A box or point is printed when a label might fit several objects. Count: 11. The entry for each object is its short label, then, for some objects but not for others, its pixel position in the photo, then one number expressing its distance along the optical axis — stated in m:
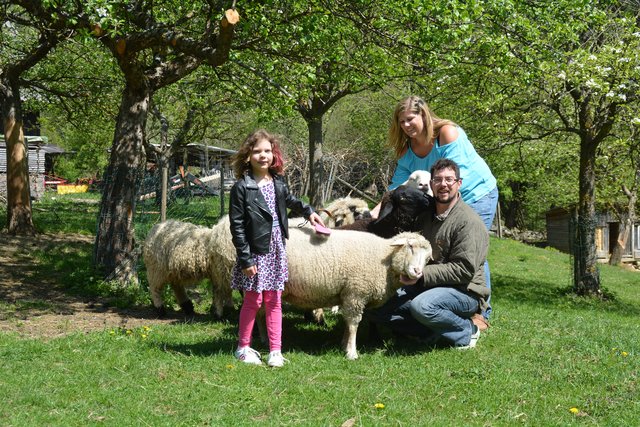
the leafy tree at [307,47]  8.77
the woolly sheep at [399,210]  5.88
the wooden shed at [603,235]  30.02
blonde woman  5.96
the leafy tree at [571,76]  10.62
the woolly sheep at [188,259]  7.13
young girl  5.18
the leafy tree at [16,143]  13.52
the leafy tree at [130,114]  8.38
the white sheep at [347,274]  5.71
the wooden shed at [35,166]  24.33
